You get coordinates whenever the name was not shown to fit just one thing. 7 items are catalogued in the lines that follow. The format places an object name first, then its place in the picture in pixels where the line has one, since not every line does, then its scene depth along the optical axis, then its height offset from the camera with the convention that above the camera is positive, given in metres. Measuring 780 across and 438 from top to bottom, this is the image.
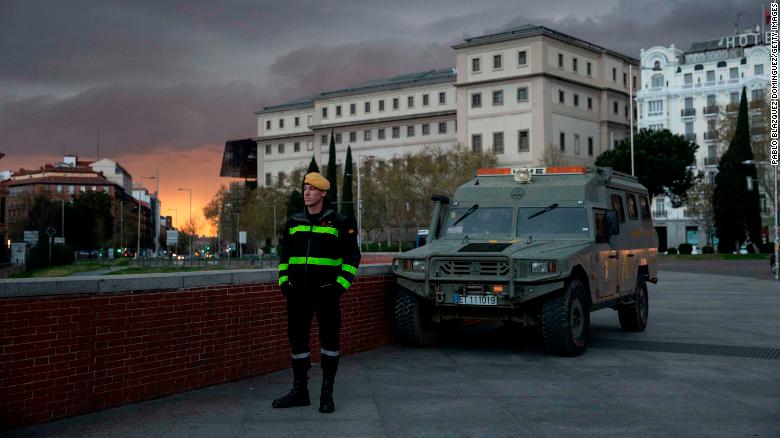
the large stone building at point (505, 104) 87.44 +15.24
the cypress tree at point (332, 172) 85.50 +6.95
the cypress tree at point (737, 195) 66.12 +3.19
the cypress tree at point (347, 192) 86.31 +5.11
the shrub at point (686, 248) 69.06 -0.84
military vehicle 10.98 -0.23
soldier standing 7.79 -0.29
